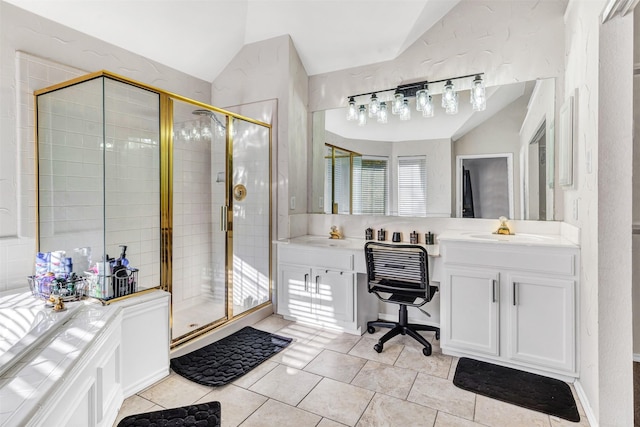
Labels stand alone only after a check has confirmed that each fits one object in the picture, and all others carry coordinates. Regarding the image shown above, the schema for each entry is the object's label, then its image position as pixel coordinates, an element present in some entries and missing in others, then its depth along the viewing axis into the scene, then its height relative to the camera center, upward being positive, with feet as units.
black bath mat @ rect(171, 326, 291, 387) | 7.41 -3.56
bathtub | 4.50 -1.80
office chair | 8.26 -1.70
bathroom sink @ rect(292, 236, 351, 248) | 10.39 -0.95
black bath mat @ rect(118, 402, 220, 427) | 5.86 -3.66
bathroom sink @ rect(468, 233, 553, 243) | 7.83 -0.66
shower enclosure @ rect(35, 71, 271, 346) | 7.32 +0.65
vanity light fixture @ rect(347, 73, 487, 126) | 9.42 +3.40
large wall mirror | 8.93 +1.56
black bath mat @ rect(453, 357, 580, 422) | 6.37 -3.64
